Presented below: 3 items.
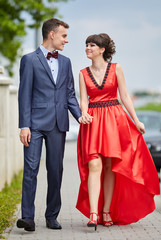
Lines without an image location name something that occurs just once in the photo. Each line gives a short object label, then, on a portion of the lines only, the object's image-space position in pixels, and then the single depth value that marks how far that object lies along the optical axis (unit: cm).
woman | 627
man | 605
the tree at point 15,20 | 2358
